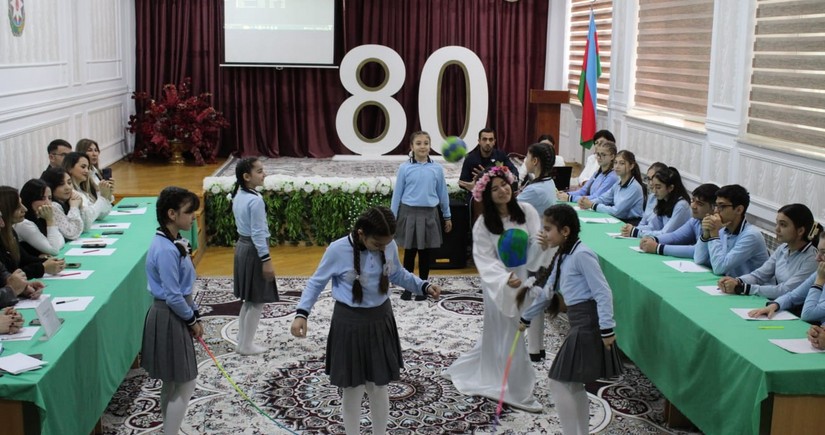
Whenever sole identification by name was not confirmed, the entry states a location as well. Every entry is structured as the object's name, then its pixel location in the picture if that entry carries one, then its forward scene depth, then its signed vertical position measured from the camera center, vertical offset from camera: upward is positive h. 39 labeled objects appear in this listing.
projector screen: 12.20 +0.52
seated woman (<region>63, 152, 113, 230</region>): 6.71 -0.96
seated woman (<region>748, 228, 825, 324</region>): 4.47 -1.12
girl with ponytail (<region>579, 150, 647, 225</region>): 7.15 -0.91
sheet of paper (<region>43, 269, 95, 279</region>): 5.38 -1.26
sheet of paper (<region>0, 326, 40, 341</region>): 4.21 -1.28
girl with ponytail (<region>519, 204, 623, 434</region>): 4.34 -1.19
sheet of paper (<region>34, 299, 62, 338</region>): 4.13 -1.19
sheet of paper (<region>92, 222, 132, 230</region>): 6.91 -1.24
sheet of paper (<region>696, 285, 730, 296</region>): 5.07 -1.20
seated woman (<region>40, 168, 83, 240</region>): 6.21 -0.97
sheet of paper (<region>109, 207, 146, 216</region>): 7.56 -1.23
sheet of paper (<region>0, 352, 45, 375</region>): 3.77 -1.27
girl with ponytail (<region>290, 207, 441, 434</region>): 4.32 -1.16
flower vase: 11.68 -1.07
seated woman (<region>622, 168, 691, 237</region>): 6.27 -0.88
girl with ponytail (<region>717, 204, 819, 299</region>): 4.76 -0.94
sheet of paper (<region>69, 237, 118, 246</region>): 6.30 -1.24
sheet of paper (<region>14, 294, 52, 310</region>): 4.70 -1.27
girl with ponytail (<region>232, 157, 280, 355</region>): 5.93 -1.26
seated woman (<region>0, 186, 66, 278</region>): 5.01 -0.97
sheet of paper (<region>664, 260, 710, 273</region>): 5.61 -1.18
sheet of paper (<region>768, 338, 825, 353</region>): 4.11 -1.22
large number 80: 12.04 -0.30
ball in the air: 8.20 -0.69
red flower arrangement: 11.58 -0.73
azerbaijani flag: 10.14 -0.04
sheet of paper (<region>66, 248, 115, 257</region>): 5.98 -1.25
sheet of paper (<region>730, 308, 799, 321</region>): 4.62 -1.21
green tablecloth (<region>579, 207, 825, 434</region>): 3.94 -1.31
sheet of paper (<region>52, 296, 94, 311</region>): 4.71 -1.27
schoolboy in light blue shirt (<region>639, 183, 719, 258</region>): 5.77 -1.06
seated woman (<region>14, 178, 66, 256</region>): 5.57 -1.01
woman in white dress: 5.11 -1.16
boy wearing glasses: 5.21 -0.93
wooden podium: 11.18 -0.44
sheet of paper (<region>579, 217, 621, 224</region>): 7.15 -1.14
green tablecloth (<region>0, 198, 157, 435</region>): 3.81 -1.38
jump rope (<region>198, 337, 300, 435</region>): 5.12 -2.00
